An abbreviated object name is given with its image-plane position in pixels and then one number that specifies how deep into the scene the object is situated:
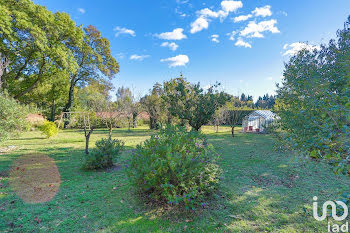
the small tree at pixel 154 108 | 19.77
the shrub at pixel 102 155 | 5.85
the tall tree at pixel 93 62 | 19.88
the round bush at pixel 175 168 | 3.21
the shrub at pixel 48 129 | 12.77
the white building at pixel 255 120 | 19.25
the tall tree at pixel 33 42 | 10.30
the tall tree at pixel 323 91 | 1.74
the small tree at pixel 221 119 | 17.93
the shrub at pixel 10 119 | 4.95
